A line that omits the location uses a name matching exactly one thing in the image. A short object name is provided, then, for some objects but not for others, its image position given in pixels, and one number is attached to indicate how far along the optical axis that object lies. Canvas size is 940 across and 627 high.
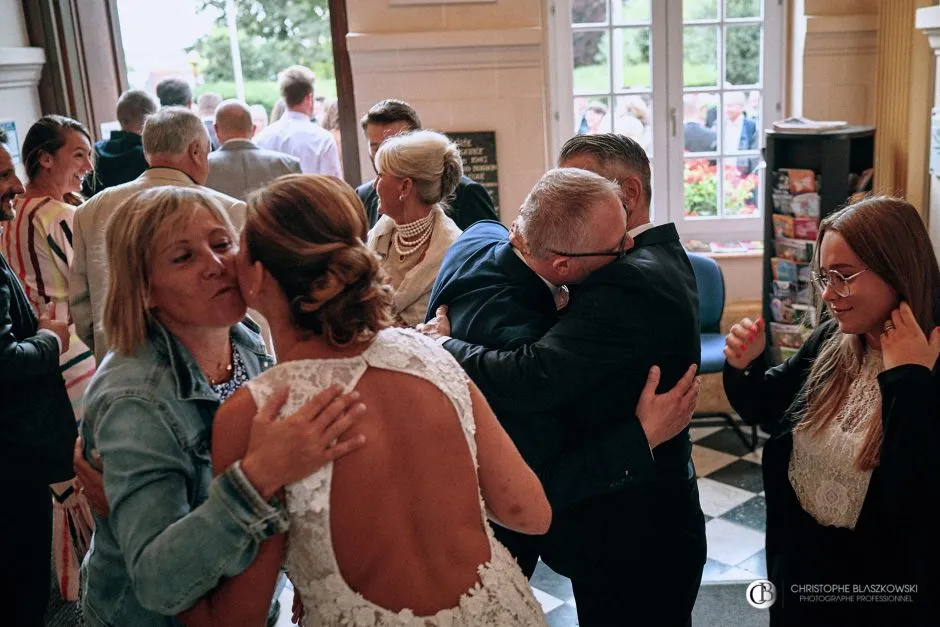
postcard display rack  4.86
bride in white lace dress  1.45
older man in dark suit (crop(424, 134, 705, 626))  2.02
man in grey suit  5.00
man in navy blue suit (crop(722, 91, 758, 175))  5.91
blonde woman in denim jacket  1.41
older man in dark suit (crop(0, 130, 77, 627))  2.92
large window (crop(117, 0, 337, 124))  8.62
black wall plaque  5.46
